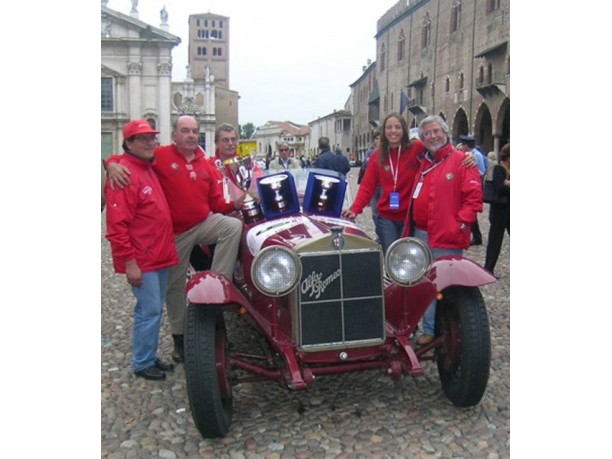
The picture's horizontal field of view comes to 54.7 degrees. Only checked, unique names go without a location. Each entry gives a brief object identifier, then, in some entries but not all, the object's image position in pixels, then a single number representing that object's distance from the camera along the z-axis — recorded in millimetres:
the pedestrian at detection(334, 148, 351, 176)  8922
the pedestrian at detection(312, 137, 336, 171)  8836
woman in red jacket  4480
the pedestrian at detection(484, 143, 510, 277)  6156
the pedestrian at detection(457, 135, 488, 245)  8363
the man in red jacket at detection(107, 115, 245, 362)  4098
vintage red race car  3057
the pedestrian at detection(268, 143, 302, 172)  10477
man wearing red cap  3586
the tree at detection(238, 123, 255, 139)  121025
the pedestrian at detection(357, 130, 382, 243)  5078
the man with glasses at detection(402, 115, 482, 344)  3883
